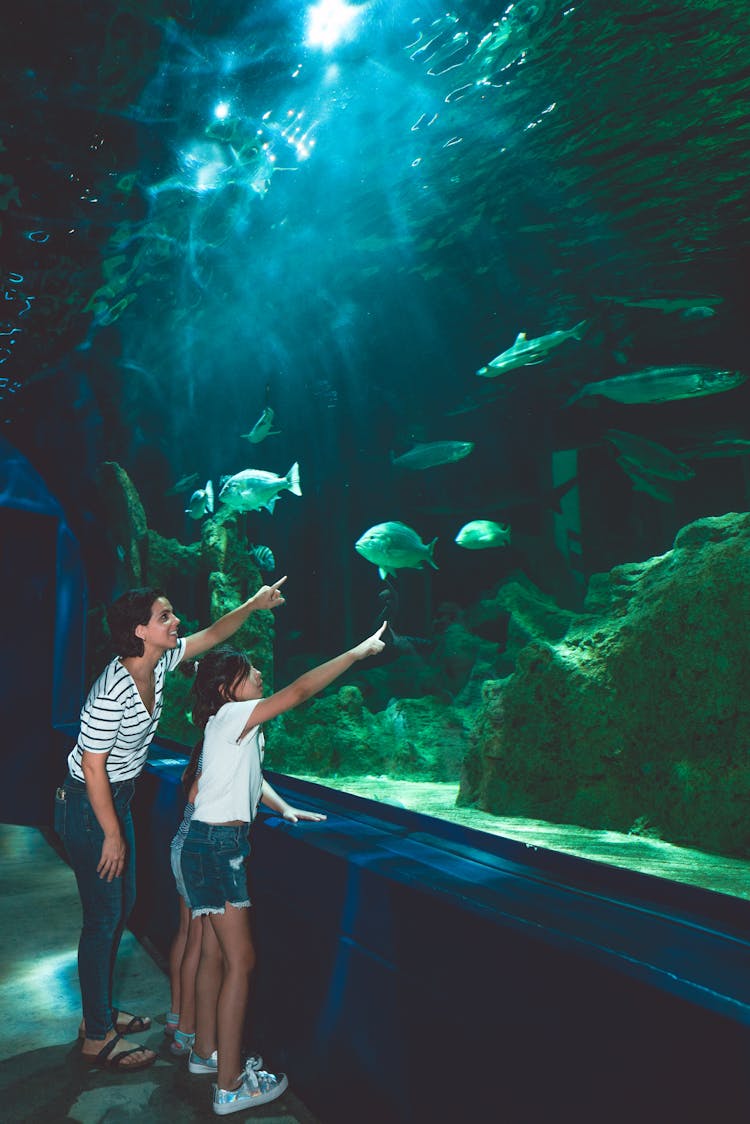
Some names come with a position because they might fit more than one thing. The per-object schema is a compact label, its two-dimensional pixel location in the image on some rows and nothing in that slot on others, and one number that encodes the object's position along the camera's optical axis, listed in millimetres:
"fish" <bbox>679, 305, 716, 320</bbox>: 8387
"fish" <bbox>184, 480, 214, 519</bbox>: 9295
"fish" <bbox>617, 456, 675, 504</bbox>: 10570
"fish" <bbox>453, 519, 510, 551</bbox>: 8461
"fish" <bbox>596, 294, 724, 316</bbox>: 10602
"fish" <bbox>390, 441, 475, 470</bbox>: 8820
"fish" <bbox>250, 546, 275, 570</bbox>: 9125
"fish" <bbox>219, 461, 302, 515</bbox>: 7570
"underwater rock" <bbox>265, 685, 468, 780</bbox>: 7602
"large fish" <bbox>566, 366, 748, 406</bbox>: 6852
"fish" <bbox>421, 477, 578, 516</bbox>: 12883
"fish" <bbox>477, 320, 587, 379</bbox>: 6784
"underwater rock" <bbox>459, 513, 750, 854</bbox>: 4031
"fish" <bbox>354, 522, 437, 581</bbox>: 7473
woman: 2480
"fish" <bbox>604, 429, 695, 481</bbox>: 8646
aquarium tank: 4574
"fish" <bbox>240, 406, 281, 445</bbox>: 8398
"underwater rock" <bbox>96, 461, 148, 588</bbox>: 9727
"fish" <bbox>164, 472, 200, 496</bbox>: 10117
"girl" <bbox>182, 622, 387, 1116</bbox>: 2221
